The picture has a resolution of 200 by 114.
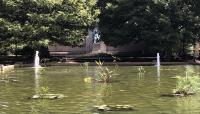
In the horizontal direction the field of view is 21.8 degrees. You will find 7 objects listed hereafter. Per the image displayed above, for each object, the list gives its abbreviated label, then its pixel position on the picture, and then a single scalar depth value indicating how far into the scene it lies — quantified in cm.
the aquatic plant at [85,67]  3311
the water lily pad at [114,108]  1288
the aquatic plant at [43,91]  1567
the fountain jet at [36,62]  3676
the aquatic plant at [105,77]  2127
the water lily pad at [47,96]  1541
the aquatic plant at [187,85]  1605
